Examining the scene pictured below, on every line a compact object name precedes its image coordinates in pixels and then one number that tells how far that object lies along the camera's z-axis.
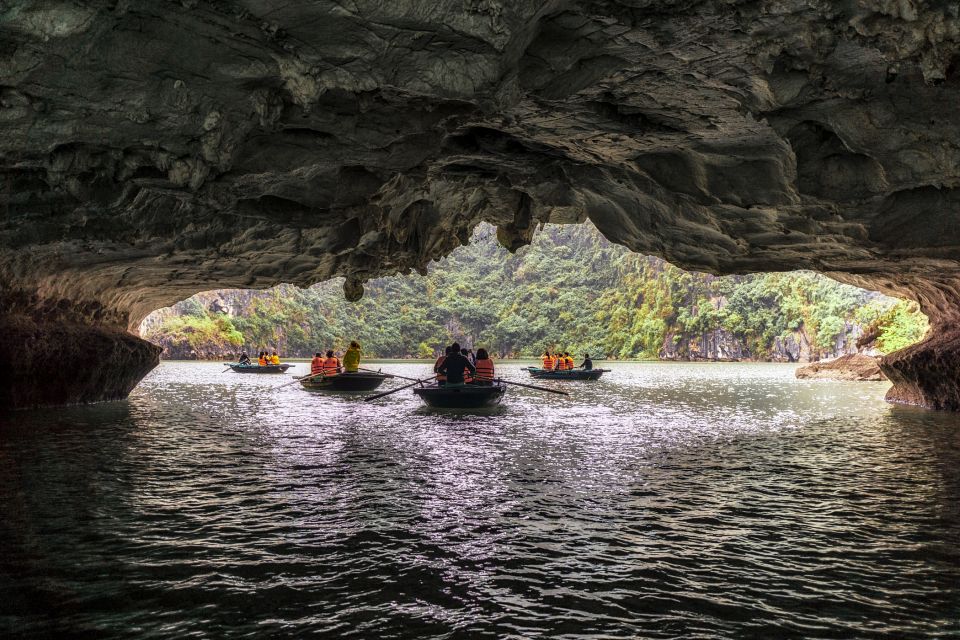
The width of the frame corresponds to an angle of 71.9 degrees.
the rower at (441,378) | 21.59
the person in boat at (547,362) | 41.73
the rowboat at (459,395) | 20.09
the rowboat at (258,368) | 46.31
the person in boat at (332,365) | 29.50
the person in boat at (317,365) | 30.95
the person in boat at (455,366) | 20.86
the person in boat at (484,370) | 21.41
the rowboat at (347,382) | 27.92
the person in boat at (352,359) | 28.71
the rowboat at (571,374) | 40.31
